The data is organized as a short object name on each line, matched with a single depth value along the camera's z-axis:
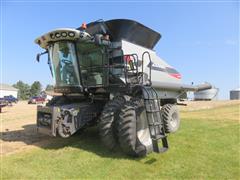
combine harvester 3.85
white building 40.80
